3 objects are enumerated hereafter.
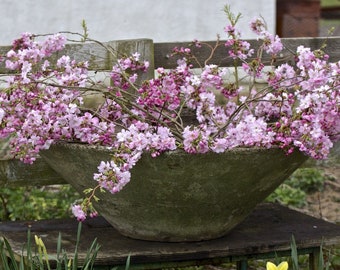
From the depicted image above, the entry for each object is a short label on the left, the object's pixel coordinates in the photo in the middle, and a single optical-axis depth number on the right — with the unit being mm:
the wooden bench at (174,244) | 3813
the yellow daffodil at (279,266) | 2866
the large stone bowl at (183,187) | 3681
